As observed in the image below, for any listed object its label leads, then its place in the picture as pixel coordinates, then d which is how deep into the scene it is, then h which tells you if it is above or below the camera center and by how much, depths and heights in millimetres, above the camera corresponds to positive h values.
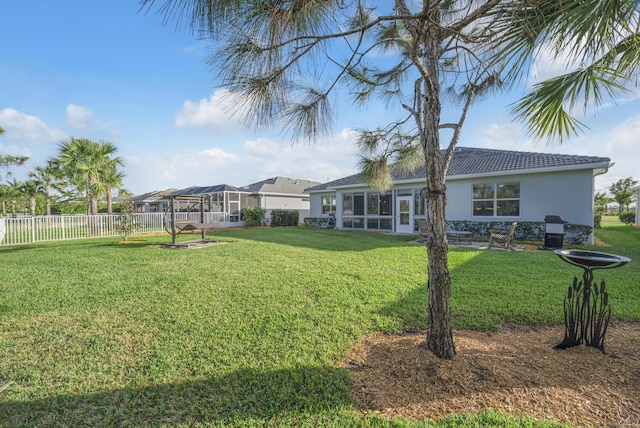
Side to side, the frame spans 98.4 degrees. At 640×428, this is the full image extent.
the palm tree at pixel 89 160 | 17531 +3071
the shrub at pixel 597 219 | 18016 -1001
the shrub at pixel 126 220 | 12516 -593
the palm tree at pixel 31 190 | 22297 +1461
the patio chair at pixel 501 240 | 9864 -1321
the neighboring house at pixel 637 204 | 20484 +2
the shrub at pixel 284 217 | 23219 -947
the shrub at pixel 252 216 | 22375 -786
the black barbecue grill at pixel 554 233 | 9953 -1036
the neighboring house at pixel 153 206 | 34994 +133
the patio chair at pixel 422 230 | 12227 -1118
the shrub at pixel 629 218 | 23078 -1162
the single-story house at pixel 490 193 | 11227 +612
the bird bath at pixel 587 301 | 2760 -1003
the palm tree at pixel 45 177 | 23942 +2740
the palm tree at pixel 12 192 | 17359 +1030
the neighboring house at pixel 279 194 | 26906 +1203
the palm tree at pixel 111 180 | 19656 +1967
